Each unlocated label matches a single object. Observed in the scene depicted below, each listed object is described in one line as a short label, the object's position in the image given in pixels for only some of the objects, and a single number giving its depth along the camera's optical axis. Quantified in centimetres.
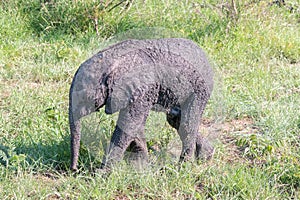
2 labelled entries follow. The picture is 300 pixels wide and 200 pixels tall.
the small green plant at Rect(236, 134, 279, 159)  941
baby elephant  746
